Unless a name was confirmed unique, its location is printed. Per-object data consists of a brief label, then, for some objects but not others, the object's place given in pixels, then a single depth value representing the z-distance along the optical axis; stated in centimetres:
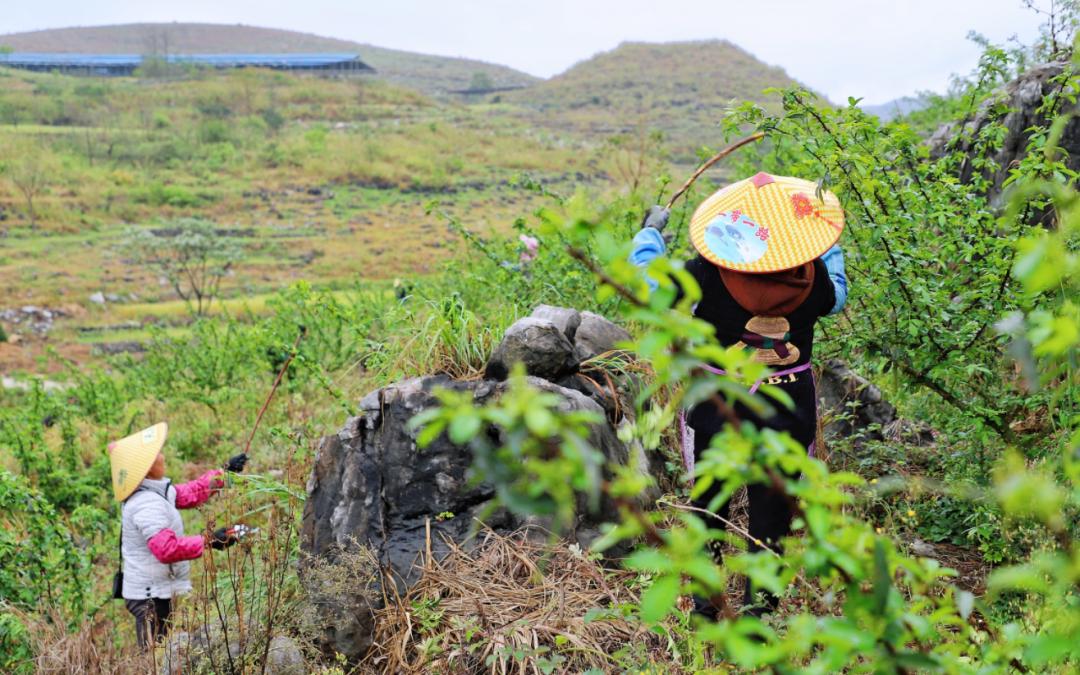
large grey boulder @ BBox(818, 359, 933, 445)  406
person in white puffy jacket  392
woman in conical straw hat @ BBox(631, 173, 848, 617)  271
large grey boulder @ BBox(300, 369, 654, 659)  335
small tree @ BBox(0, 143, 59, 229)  3381
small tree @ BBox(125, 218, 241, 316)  2244
